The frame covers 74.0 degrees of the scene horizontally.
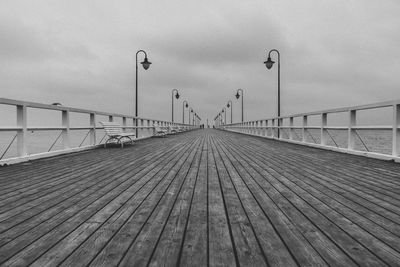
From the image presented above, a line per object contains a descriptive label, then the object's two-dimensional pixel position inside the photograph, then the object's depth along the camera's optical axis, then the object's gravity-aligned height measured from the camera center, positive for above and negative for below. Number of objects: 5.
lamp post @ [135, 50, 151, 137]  15.36 +3.60
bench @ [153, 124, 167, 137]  16.70 -0.26
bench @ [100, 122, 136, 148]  8.99 -0.17
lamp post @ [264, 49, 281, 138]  15.41 +3.66
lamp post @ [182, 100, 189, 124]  47.27 +3.23
